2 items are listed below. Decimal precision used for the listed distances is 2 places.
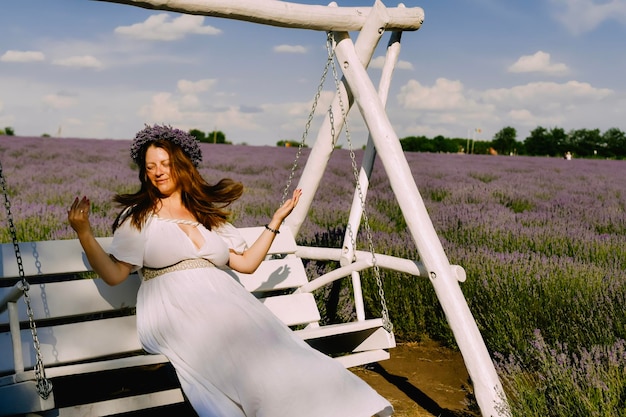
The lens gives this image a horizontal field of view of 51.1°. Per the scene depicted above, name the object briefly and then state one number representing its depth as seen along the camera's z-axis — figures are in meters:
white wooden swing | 2.56
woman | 2.26
